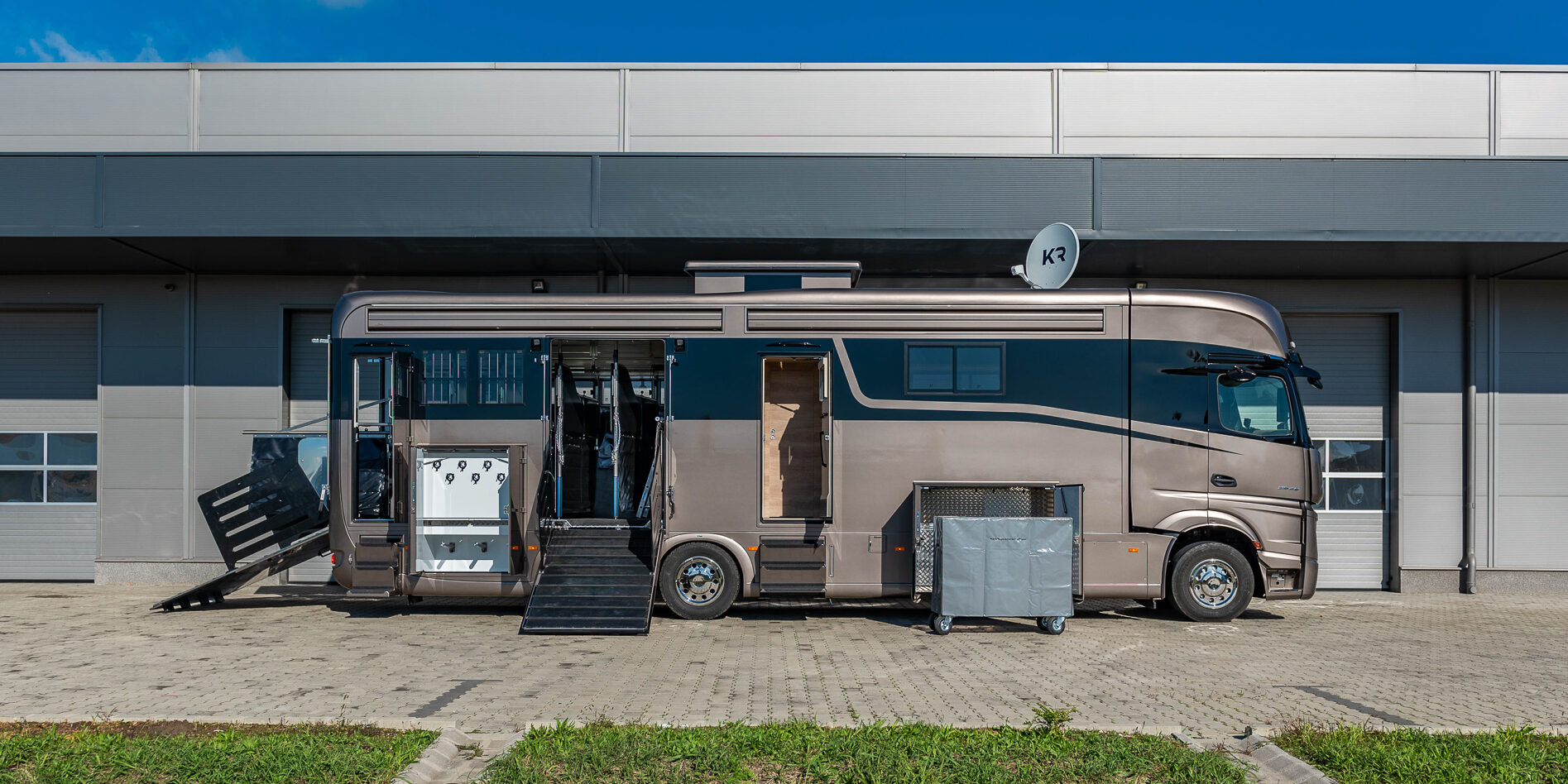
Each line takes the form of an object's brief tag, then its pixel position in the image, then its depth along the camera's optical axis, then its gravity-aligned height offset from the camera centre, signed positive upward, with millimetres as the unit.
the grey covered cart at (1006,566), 9219 -1648
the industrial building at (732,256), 12414 +1644
